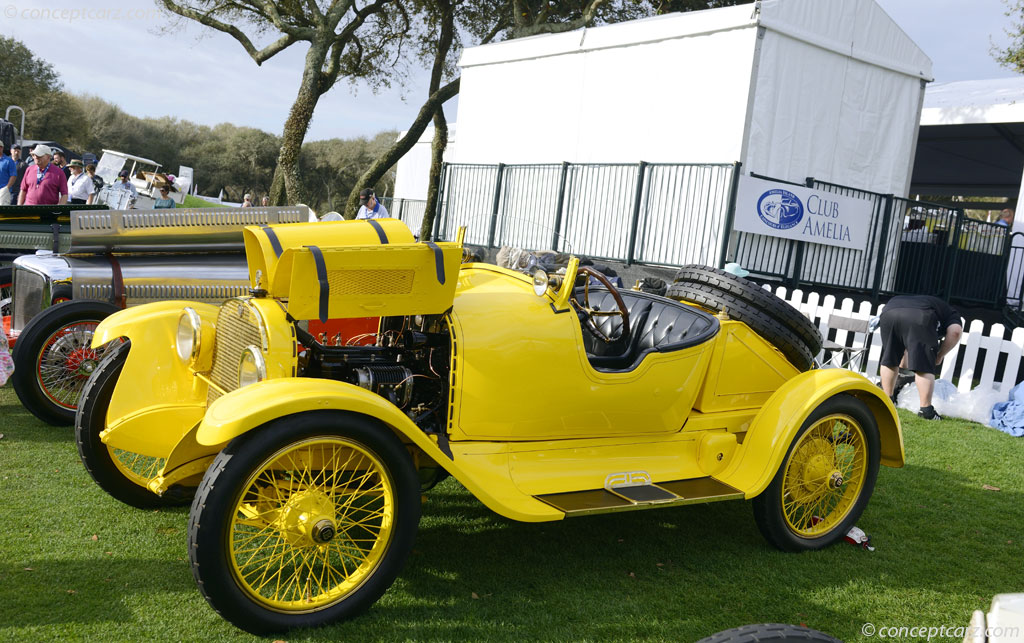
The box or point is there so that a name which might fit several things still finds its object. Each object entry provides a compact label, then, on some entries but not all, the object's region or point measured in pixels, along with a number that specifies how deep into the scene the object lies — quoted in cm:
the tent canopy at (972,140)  1328
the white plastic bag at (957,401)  781
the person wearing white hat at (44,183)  1030
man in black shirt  759
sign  1059
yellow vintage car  281
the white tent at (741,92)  1069
